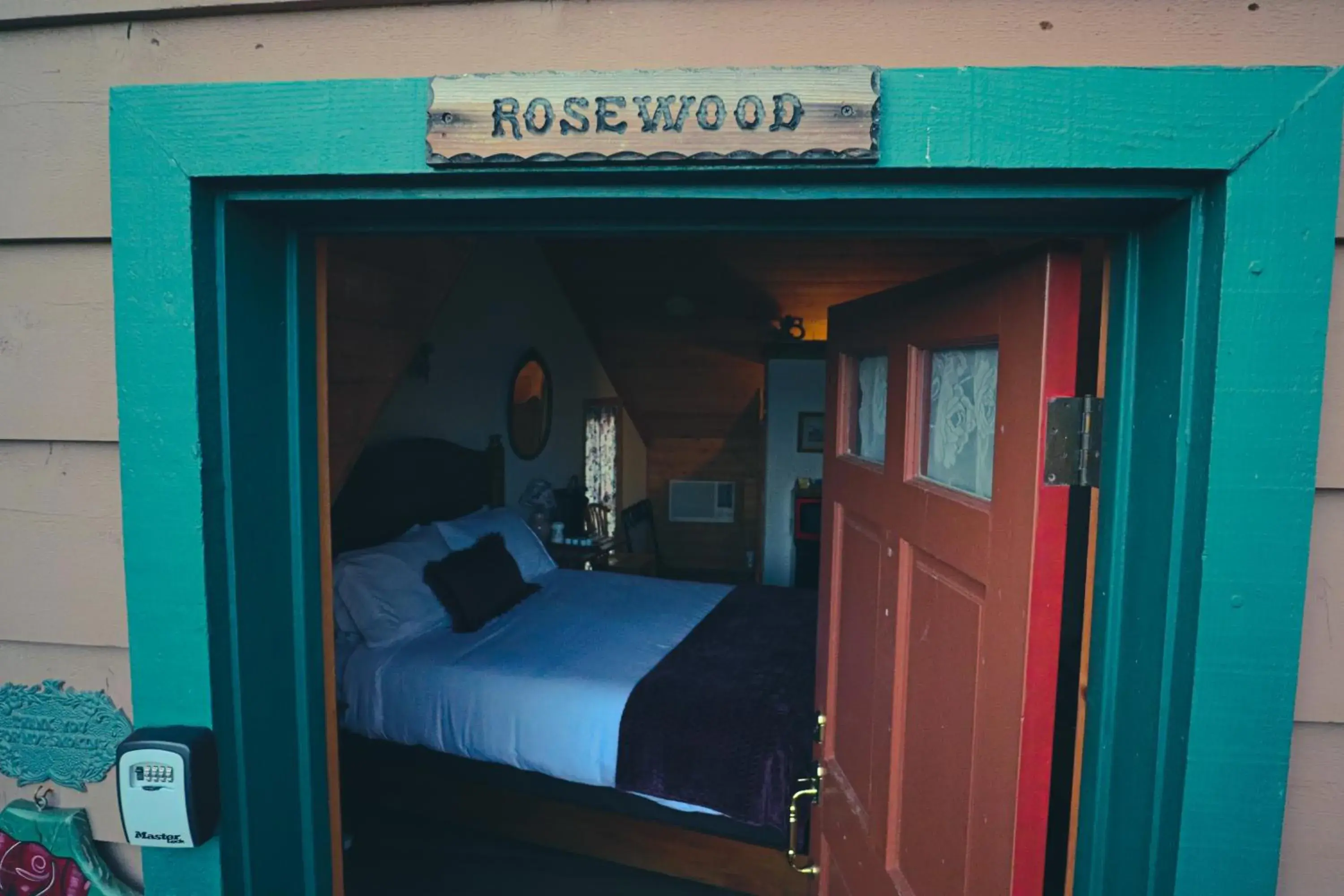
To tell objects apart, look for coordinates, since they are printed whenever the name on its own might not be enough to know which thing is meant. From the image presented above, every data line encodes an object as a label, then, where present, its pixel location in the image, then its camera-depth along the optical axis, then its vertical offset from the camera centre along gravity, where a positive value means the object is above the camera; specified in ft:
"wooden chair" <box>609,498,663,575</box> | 21.49 -3.94
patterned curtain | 22.12 -1.59
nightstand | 16.88 -3.40
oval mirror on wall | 17.01 -0.11
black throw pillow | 11.40 -2.82
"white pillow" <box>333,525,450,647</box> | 10.50 -2.73
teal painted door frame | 2.65 +0.23
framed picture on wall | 20.71 -0.62
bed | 8.80 -3.69
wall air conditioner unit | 25.07 -3.12
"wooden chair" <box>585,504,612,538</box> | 19.47 -3.06
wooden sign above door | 2.76 +1.07
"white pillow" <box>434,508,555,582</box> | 13.16 -2.39
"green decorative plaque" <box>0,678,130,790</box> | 3.56 -1.60
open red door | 3.25 -0.90
